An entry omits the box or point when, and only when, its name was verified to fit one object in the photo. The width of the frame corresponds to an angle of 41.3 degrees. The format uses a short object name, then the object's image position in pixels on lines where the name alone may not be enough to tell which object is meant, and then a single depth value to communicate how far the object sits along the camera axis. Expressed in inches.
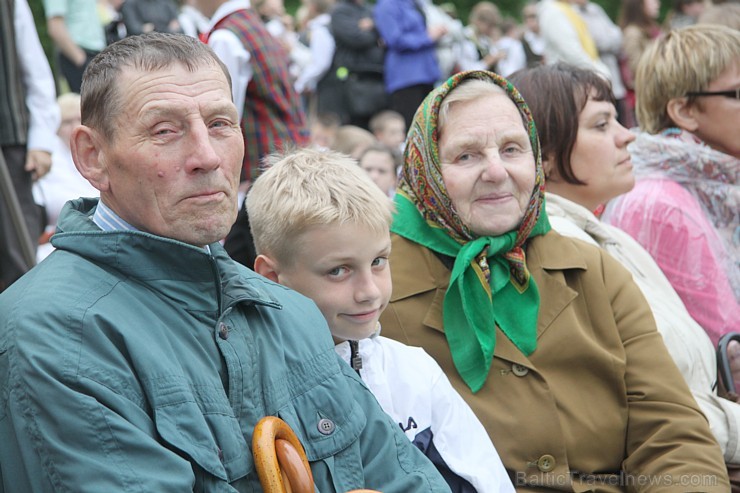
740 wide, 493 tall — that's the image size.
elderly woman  119.1
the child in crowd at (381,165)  258.7
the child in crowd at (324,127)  351.9
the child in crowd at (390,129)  348.5
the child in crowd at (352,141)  276.5
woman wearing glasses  159.3
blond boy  106.6
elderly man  71.4
